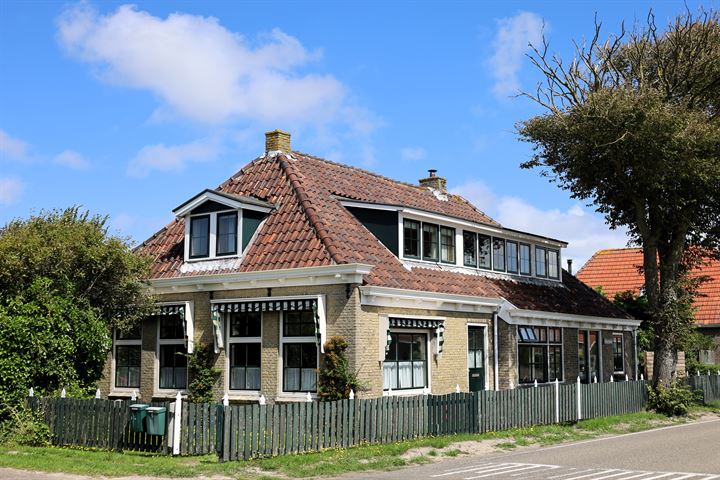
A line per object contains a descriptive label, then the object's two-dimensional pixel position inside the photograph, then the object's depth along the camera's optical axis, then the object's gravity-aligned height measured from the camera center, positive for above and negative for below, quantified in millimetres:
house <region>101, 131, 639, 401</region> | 20984 +1693
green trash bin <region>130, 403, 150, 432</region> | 16031 -1222
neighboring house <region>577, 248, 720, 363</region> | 40562 +4329
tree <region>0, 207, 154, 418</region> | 18672 +1390
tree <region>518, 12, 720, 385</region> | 24438 +6640
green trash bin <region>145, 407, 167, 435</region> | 15755 -1278
